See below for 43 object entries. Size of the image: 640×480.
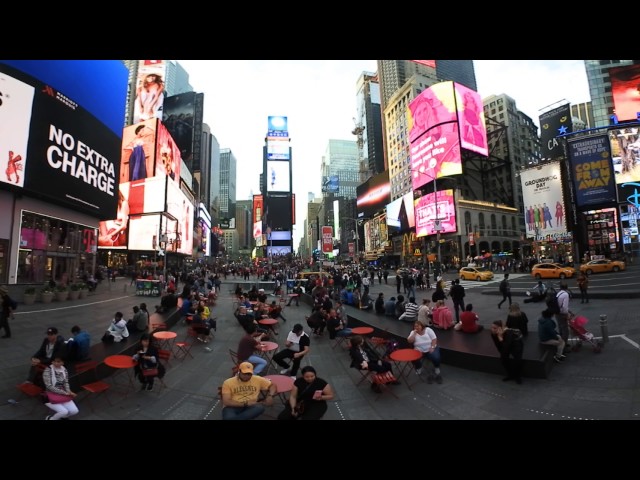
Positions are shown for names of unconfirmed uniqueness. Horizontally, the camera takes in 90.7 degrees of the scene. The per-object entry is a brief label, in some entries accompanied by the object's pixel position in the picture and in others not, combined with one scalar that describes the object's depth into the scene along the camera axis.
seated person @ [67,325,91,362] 7.14
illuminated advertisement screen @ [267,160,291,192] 133.46
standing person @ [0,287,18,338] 10.42
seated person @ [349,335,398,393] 6.60
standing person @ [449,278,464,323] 12.70
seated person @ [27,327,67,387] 6.57
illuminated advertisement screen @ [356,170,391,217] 98.04
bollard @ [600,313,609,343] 8.54
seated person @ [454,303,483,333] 9.41
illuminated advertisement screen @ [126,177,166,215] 51.91
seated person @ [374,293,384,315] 12.88
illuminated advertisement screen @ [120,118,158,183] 52.66
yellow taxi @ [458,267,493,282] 30.67
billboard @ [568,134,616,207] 43.59
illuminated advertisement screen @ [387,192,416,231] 71.44
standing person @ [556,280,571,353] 8.37
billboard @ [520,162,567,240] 48.06
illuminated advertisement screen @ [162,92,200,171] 99.00
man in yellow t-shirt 4.79
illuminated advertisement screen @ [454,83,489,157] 61.00
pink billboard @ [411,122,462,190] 59.50
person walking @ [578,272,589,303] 14.75
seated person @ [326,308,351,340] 10.09
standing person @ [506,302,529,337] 8.06
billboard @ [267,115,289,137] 135.62
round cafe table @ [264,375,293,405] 5.71
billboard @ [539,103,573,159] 49.19
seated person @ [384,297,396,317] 12.32
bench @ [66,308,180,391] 6.60
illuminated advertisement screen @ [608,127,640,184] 42.78
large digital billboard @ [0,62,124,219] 18.98
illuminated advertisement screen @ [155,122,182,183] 54.78
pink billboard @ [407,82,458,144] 61.41
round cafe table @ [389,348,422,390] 6.90
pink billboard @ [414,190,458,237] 57.44
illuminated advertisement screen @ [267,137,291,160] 132.62
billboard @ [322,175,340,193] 189.38
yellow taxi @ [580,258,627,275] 26.58
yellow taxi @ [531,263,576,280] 25.48
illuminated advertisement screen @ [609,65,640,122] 43.88
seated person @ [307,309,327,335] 11.14
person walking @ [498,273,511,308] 15.96
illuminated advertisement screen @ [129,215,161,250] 51.28
